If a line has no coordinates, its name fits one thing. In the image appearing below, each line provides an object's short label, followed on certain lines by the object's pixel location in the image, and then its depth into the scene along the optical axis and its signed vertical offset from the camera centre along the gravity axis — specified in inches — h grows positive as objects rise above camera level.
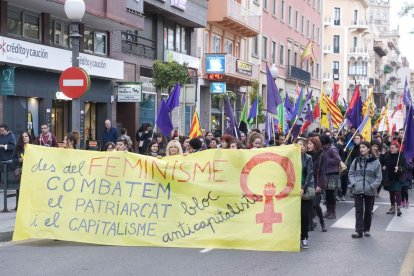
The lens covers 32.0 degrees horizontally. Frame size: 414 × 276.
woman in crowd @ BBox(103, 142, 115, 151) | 484.4 -21.4
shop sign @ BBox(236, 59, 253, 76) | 1407.5 +100.2
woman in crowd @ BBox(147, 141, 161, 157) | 518.0 -24.6
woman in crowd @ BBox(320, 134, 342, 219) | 547.2 -43.4
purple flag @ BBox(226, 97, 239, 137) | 744.9 -5.4
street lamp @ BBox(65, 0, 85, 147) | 496.4 +63.0
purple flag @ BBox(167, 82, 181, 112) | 685.3 +16.2
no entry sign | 484.7 +22.0
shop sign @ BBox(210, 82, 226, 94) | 1355.8 +53.7
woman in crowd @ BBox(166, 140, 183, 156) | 456.4 -21.0
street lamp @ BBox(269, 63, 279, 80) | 944.4 +60.9
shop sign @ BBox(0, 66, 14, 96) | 743.7 +33.9
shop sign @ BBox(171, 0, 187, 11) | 1128.2 +178.0
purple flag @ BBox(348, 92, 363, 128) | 831.3 +5.1
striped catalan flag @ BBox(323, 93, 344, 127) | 939.8 +10.6
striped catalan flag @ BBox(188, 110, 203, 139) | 714.2 -11.7
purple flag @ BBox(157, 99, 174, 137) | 636.1 -2.9
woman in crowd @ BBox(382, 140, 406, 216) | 573.3 -45.2
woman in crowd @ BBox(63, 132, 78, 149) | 538.4 -19.1
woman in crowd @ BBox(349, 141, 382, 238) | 443.5 -40.2
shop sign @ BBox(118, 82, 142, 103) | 995.3 +33.6
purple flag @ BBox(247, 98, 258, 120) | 884.6 +7.4
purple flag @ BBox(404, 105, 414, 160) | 525.7 -10.9
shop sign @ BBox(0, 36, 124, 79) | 731.6 +64.3
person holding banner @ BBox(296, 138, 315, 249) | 401.4 -40.1
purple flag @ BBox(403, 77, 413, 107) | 681.6 +24.3
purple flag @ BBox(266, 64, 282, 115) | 644.1 +19.8
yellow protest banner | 377.4 -44.7
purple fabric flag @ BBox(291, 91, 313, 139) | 858.3 +0.9
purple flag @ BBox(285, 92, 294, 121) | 980.4 +11.6
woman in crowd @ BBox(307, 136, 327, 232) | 475.5 -33.4
